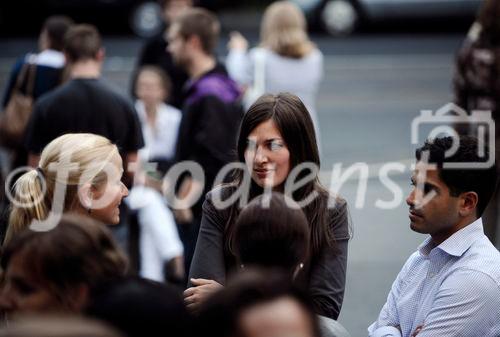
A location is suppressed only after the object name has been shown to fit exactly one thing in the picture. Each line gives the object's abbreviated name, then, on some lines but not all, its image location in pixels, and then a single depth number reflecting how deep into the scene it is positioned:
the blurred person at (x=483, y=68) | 14.62
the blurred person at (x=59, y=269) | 5.94
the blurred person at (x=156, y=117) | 16.87
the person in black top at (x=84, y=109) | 13.27
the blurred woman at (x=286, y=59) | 16.80
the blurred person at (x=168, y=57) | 17.84
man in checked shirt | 7.77
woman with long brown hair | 8.27
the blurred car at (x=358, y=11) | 41.56
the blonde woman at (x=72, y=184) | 8.33
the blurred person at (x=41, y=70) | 15.98
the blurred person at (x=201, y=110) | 14.10
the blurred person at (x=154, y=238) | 15.43
